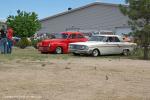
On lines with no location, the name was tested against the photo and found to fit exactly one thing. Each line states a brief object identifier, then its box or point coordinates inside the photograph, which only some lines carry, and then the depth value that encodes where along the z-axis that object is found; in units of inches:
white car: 612.8
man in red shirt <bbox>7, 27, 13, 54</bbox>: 621.7
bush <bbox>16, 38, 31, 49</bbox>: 874.5
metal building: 1298.9
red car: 674.5
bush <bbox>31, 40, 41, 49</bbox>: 899.6
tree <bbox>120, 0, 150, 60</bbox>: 571.4
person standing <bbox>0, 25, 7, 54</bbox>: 616.3
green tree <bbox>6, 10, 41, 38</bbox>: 1215.9
